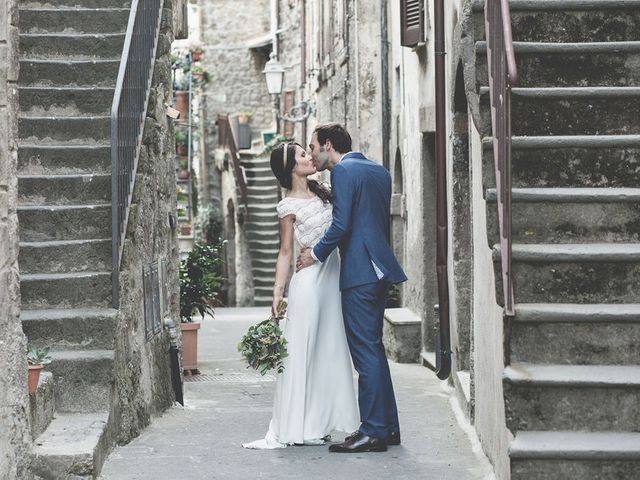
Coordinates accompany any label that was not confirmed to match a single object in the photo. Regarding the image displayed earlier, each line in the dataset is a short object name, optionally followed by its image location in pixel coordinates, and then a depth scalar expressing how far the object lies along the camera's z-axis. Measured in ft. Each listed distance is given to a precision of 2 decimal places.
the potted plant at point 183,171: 106.11
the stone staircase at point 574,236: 17.57
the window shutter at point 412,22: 40.47
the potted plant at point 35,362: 20.49
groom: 23.56
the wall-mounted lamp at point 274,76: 74.69
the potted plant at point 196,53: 112.06
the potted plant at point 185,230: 101.71
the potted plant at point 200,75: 110.93
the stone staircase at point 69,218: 22.20
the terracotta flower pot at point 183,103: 103.47
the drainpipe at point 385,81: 50.77
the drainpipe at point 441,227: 32.32
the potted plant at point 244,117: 124.06
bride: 24.52
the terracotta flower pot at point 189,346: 39.65
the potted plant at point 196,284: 41.22
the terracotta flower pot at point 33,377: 20.44
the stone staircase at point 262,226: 102.06
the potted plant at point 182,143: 107.55
